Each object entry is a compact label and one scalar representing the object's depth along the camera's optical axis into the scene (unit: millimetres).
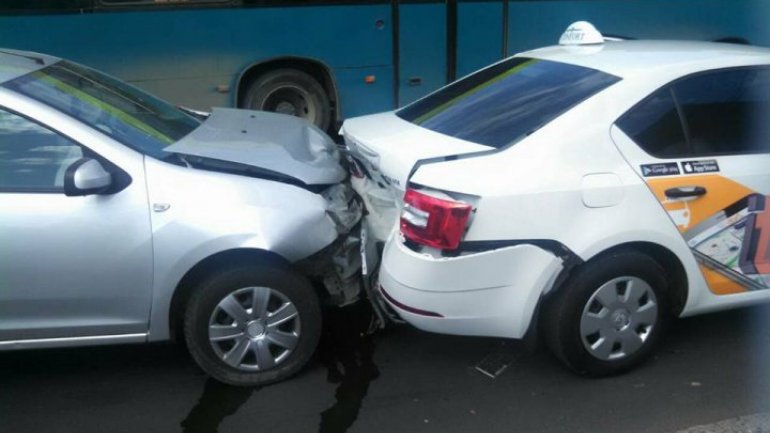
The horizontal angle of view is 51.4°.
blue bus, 7520
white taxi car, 3574
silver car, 3641
